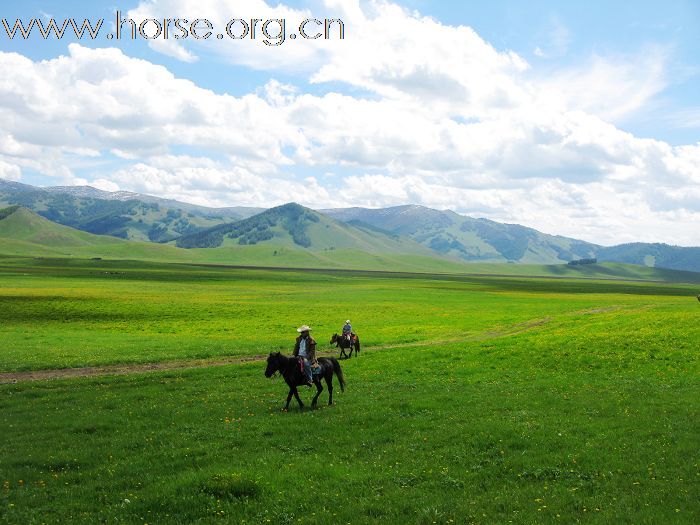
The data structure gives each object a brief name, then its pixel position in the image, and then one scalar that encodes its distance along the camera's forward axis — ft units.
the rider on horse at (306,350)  72.64
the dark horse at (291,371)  71.77
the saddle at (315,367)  72.84
